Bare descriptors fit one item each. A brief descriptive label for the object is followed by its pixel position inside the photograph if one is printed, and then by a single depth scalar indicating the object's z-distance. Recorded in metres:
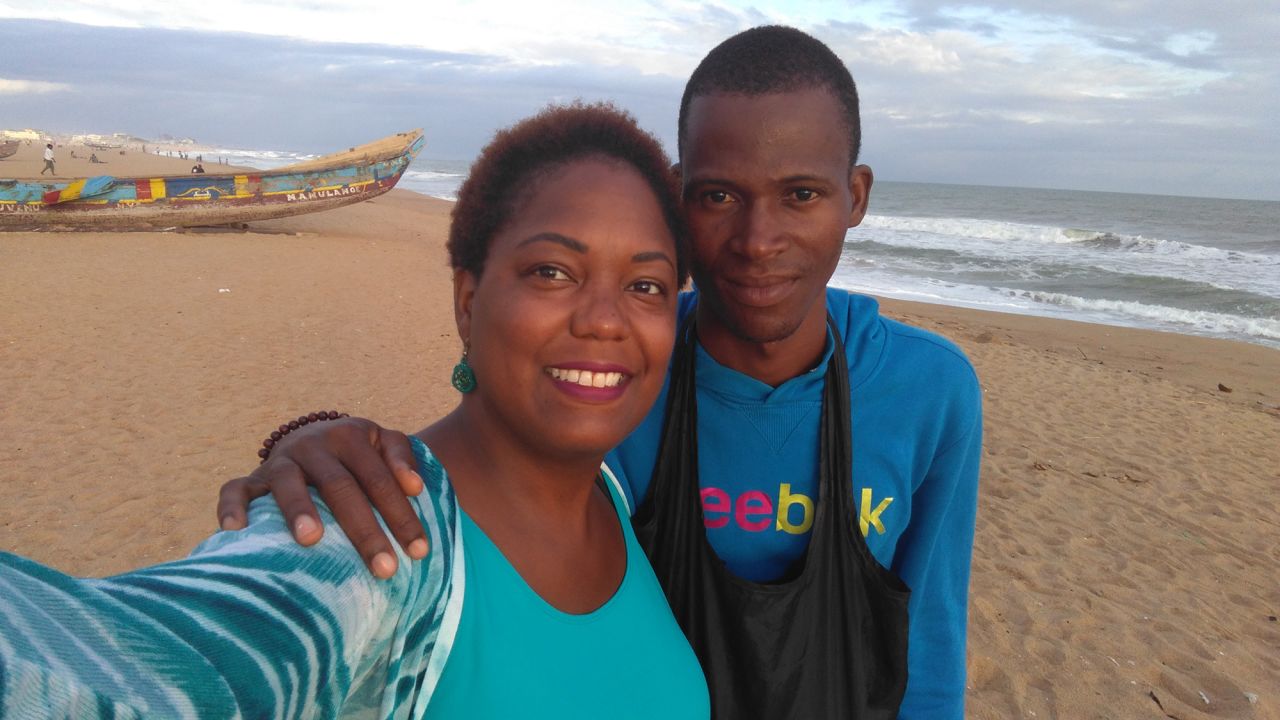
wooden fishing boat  11.61
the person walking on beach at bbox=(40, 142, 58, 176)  24.55
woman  0.30
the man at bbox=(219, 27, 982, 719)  0.59
